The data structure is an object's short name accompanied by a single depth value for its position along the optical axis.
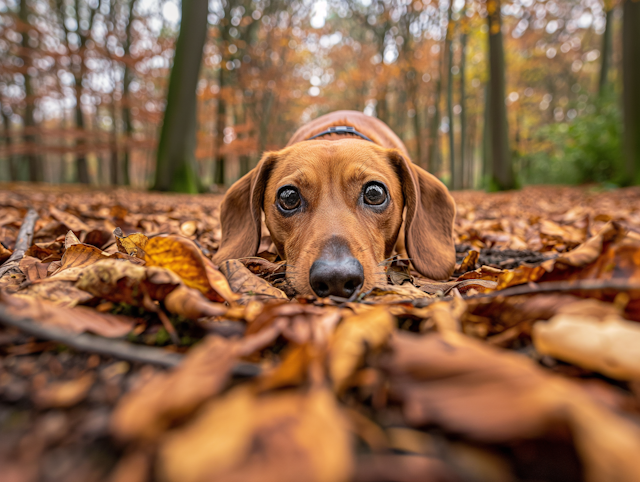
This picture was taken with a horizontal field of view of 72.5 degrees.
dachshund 0.20
